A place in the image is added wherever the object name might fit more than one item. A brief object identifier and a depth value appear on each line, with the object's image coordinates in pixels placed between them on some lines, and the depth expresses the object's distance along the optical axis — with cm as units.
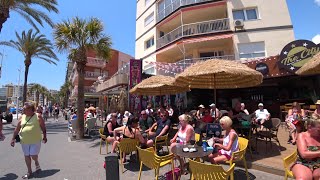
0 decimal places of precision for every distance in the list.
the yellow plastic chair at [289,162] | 267
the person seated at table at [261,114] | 673
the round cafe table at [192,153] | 317
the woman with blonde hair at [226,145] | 339
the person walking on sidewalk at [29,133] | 403
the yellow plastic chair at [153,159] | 327
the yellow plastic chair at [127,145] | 435
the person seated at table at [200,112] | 763
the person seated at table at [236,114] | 549
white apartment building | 1236
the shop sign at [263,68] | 1002
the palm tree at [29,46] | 1804
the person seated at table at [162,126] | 526
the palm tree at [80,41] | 825
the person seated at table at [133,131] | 445
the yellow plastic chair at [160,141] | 463
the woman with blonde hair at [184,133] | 391
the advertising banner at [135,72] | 1099
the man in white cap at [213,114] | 596
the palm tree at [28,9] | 1125
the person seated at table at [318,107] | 480
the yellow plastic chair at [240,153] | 318
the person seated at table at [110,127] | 552
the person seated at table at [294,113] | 587
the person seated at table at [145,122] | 662
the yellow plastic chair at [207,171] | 245
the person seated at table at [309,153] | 252
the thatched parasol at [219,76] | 449
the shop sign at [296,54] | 890
